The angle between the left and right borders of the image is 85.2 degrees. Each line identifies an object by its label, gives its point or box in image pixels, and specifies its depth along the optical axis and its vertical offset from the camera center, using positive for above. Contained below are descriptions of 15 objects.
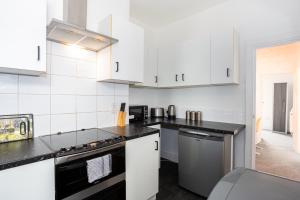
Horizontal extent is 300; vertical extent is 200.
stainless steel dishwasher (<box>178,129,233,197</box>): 1.90 -0.73
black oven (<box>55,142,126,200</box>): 1.16 -0.63
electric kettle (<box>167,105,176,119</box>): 3.09 -0.25
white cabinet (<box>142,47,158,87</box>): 2.89 +0.57
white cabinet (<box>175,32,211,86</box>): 2.36 +0.58
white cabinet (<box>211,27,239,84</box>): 2.15 +0.58
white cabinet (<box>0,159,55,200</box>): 0.98 -0.54
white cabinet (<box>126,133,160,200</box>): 1.64 -0.74
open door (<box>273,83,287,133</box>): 5.92 -0.27
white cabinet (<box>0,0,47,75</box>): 1.13 +0.45
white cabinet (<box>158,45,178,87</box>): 2.77 +0.57
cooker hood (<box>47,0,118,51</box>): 1.35 +0.59
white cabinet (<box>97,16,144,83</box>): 1.80 +0.53
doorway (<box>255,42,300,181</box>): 3.15 -0.38
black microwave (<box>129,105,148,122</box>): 2.60 -0.23
